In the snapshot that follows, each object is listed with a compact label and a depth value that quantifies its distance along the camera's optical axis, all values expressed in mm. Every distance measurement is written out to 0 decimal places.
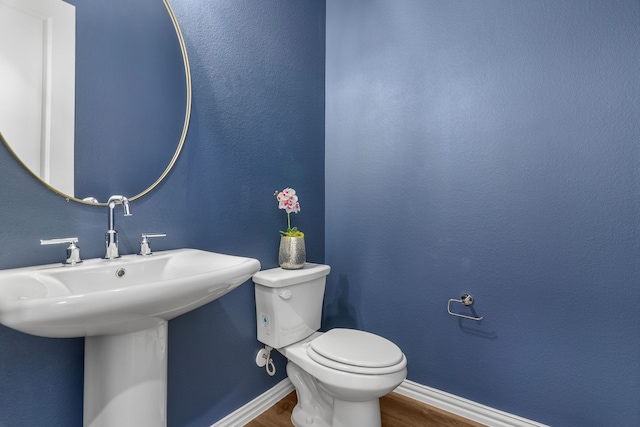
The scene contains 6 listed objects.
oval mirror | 1003
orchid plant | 1631
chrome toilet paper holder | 1560
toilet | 1235
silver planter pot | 1615
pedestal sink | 645
